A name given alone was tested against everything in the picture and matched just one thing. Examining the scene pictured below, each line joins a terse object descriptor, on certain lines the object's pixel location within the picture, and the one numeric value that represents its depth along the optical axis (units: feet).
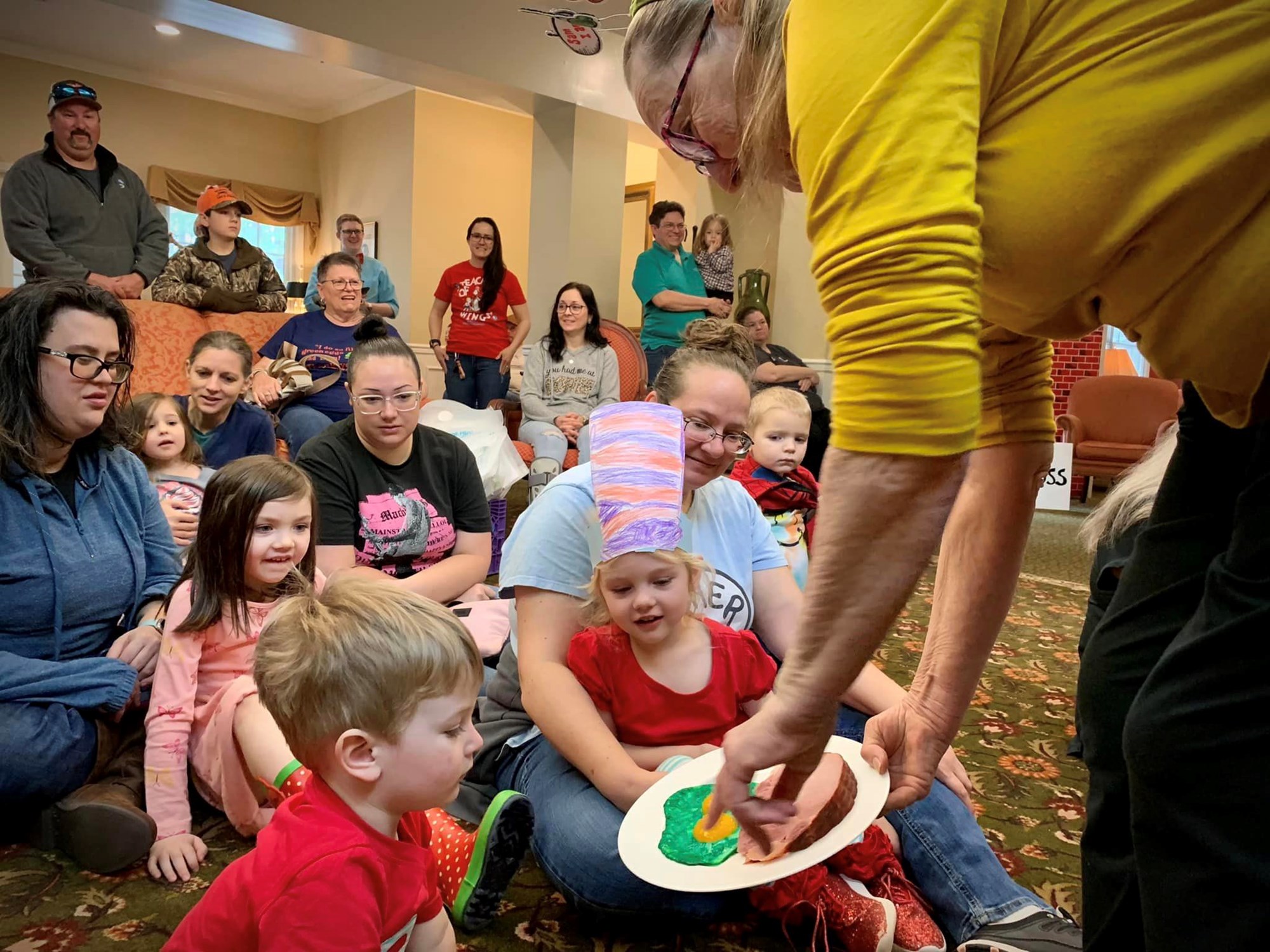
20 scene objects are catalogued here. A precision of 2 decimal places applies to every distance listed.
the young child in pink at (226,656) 5.49
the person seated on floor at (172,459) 8.19
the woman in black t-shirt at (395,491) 7.95
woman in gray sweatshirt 16.05
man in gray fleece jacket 14.03
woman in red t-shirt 19.63
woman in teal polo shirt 18.39
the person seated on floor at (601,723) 4.69
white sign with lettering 22.27
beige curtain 33.73
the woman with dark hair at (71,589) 5.32
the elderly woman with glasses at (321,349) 12.95
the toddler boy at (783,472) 8.68
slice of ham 3.06
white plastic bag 11.82
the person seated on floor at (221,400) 9.73
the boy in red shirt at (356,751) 3.30
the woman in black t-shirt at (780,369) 17.18
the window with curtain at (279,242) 38.11
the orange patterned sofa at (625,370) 17.38
